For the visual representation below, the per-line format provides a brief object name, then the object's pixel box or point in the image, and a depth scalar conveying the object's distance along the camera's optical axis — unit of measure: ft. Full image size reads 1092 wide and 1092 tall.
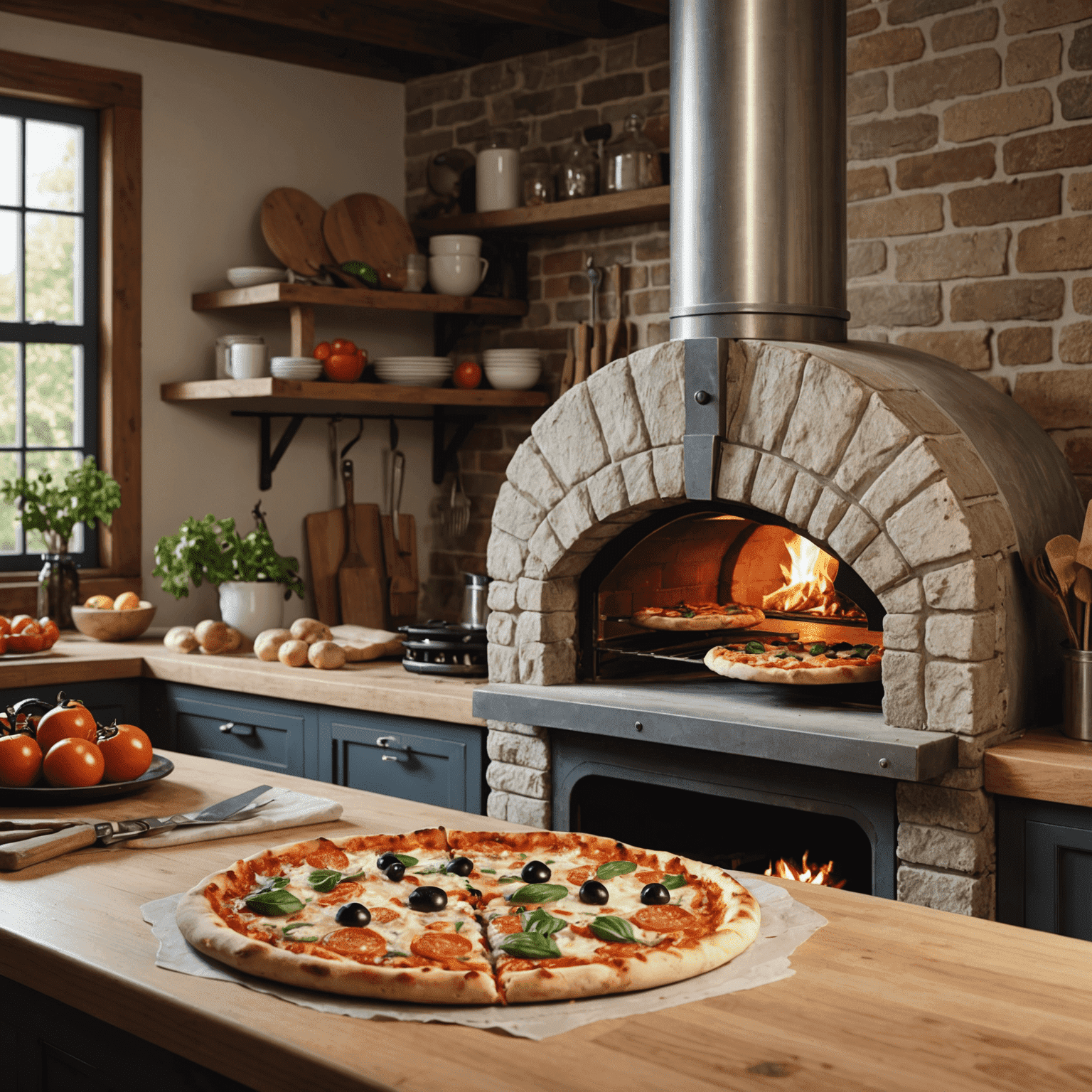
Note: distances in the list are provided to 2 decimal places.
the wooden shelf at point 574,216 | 13.99
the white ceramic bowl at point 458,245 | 15.57
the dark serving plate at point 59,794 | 6.79
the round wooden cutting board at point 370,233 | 15.97
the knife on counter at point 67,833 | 5.90
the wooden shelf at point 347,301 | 14.52
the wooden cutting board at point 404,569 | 16.62
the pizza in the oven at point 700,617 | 10.69
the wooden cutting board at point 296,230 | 15.58
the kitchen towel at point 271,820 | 6.21
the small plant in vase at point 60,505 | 13.92
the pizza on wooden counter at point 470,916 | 4.40
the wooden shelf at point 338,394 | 14.23
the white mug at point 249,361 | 14.70
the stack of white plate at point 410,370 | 15.33
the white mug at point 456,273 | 15.66
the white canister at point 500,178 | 15.44
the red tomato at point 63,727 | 6.98
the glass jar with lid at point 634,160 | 14.12
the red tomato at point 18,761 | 6.75
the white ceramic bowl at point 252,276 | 14.97
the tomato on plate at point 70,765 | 6.81
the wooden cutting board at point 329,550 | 16.21
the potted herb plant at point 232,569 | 14.05
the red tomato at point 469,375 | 15.48
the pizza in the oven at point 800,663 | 9.38
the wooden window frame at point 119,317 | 14.87
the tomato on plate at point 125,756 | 7.00
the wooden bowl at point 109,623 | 14.03
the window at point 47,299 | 14.66
